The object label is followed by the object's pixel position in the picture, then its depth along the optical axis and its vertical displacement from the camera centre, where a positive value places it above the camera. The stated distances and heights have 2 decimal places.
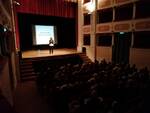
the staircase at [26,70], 7.06 -1.56
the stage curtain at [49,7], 8.43 +2.16
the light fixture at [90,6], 9.07 +2.24
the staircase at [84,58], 9.47 -1.21
